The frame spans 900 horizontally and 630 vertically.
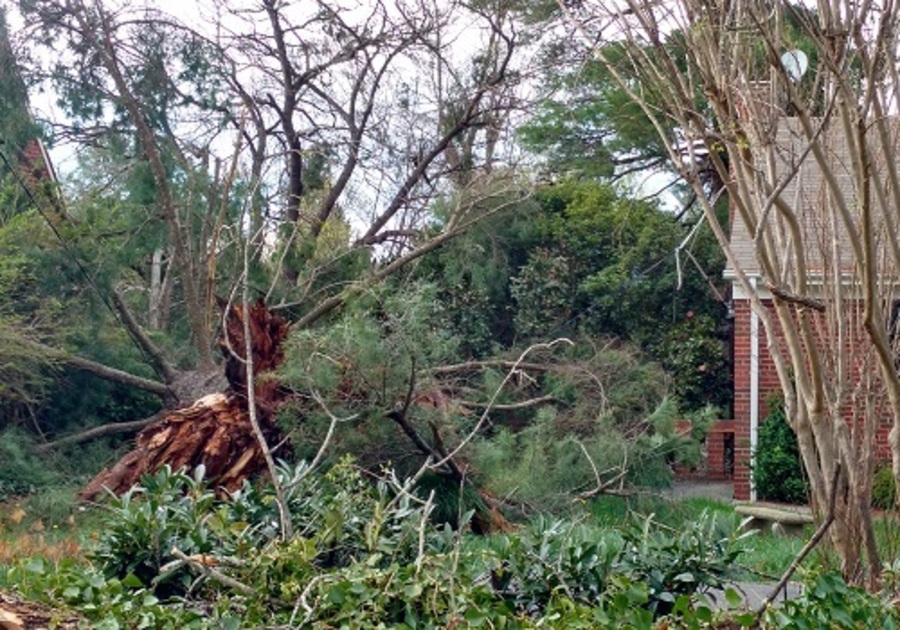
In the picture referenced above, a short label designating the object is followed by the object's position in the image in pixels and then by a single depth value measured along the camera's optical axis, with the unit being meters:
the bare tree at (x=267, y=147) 14.80
